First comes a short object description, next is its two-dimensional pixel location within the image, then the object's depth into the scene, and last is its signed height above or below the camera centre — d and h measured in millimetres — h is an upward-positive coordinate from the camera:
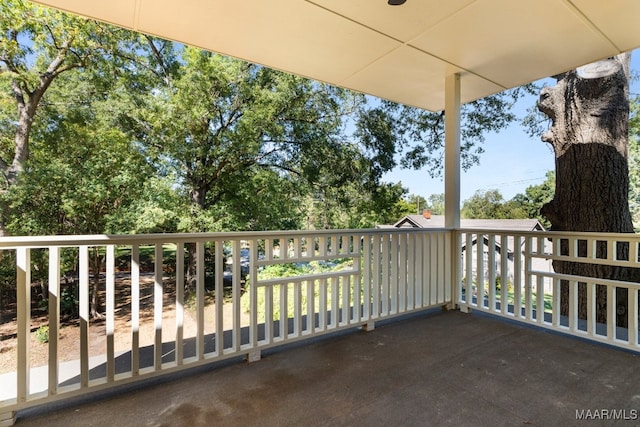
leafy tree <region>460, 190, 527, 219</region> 13625 +283
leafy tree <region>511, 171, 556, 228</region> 12867 +764
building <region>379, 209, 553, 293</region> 8930 -302
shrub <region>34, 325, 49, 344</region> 5447 -2286
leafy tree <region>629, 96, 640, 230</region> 6480 +1280
